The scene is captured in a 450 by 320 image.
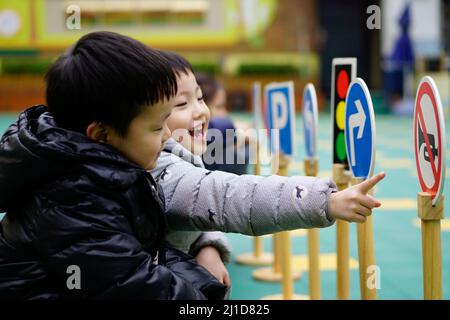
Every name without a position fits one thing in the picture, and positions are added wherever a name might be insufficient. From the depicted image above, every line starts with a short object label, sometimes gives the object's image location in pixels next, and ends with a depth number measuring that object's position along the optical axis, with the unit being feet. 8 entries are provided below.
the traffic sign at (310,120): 9.46
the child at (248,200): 7.77
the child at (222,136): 11.44
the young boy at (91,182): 7.58
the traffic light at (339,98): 8.93
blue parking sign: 10.01
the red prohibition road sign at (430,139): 7.85
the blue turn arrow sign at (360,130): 8.26
